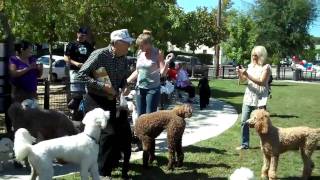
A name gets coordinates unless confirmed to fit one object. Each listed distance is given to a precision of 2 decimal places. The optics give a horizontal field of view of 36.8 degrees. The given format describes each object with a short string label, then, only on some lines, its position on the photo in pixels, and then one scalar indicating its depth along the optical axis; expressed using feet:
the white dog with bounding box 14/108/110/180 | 16.20
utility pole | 135.40
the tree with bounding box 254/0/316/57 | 141.08
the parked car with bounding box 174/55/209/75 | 133.90
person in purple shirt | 23.29
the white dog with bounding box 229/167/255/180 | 11.35
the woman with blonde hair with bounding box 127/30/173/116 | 24.80
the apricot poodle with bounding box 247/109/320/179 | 20.88
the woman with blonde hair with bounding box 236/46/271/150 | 26.12
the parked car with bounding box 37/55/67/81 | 94.43
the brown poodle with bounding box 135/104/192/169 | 22.81
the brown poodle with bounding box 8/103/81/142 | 21.22
